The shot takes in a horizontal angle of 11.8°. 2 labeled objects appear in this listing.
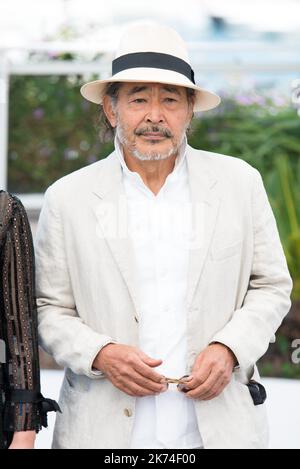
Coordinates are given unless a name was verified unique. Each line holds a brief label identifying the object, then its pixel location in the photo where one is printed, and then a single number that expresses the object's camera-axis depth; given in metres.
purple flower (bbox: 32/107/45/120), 10.04
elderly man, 4.09
